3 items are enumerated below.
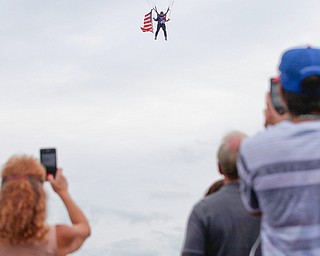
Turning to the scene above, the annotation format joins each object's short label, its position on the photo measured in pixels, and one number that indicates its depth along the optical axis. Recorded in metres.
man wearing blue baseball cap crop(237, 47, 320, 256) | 2.92
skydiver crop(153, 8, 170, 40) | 35.22
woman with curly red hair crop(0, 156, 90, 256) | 4.27
